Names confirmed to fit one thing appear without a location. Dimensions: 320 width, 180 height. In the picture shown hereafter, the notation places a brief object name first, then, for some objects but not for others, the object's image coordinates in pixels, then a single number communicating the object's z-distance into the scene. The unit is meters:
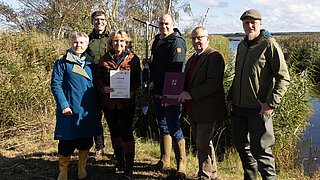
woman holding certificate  3.14
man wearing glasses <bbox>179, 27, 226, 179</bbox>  2.81
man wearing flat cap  2.44
